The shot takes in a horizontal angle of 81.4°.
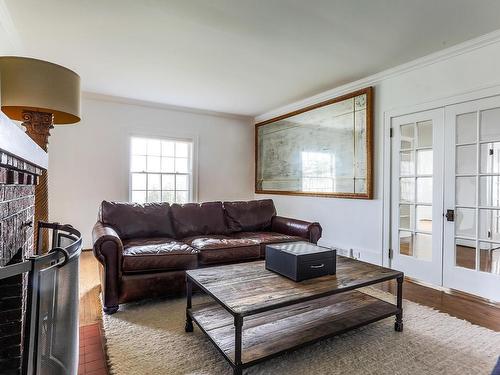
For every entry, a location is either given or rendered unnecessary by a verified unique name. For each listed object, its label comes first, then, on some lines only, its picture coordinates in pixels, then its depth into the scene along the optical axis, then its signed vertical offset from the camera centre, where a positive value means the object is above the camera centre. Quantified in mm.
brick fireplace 825 -179
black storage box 1863 -500
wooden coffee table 1548 -868
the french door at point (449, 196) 2721 -85
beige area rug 1638 -1018
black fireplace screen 708 -361
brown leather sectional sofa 2373 -567
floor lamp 1646 +513
